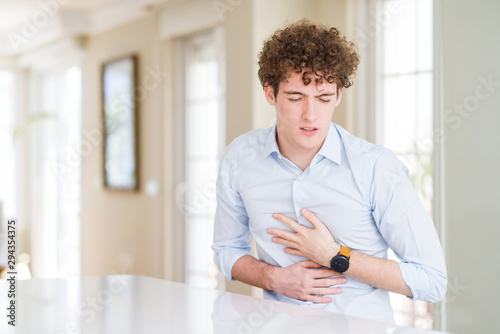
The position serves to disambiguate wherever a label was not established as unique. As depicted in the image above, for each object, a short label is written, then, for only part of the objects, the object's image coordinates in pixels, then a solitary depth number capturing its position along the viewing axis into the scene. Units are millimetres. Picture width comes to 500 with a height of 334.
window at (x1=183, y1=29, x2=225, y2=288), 4441
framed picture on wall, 5215
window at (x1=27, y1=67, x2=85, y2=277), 6316
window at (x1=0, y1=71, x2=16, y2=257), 7215
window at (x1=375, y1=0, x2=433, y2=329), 3164
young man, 1479
